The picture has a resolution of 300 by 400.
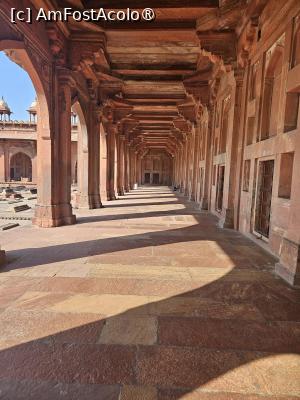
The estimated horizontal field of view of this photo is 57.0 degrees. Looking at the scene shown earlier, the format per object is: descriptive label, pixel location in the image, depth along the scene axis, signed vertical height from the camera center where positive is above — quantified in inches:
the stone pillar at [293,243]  145.7 -36.4
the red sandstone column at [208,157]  457.1 +28.5
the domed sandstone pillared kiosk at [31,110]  1466.5 +312.8
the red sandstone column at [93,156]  452.4 +26.0
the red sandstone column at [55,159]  288.5 +11.5
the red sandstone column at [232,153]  295.0 +24.2
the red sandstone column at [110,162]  609.9 +22.5
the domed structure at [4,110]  1489.9 +315.6
